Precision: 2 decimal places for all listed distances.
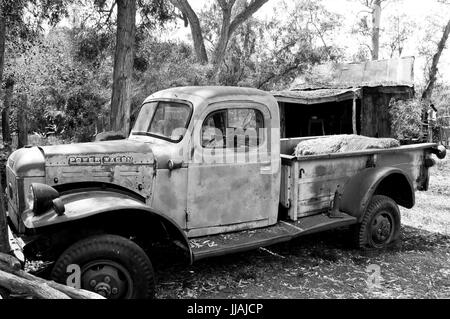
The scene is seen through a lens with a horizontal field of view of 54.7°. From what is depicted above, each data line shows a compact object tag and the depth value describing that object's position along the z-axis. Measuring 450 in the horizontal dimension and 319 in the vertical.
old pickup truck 3.51
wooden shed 13.03
